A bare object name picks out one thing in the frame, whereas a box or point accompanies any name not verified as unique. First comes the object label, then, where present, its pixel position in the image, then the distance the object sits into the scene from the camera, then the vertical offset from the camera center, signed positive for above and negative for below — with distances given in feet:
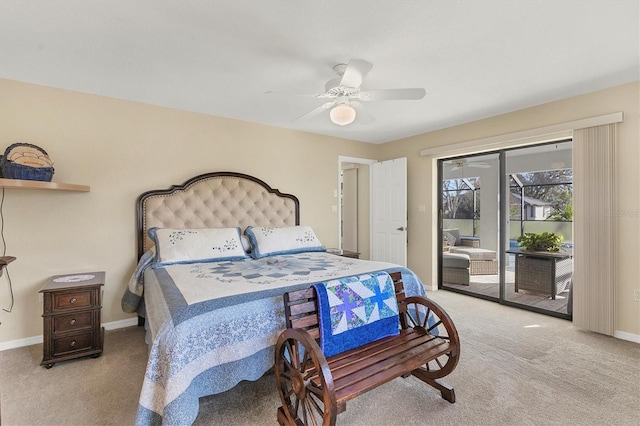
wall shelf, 7.68 +0.78
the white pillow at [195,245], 9.56 -1.06
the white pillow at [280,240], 11.23 -1.06
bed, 5.00 -1.63
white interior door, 15.84 +0.11
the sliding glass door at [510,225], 12.14 -0.53
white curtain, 9.64 -0.50
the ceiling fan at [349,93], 7.08 +3.13
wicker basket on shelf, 8.17 +1.43
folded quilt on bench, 5.98 -2.05
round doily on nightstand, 8.58 -1.90
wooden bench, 4.83 -2.78
